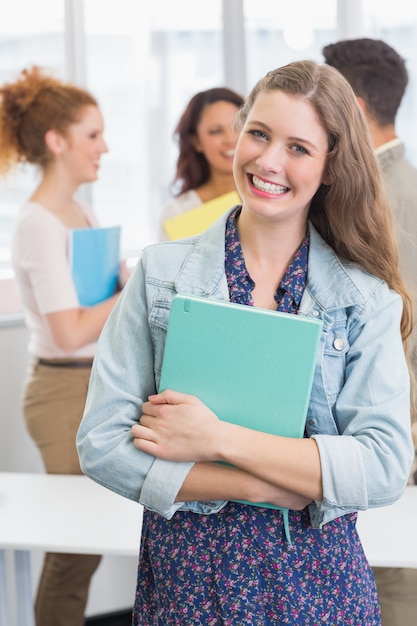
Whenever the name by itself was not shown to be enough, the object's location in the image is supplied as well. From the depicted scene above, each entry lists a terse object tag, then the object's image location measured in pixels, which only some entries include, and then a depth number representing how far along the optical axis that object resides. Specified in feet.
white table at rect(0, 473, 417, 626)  9.31
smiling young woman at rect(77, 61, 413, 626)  7.66
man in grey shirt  9.84
